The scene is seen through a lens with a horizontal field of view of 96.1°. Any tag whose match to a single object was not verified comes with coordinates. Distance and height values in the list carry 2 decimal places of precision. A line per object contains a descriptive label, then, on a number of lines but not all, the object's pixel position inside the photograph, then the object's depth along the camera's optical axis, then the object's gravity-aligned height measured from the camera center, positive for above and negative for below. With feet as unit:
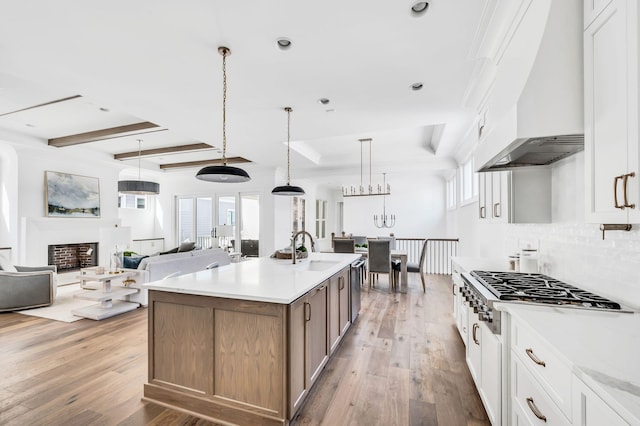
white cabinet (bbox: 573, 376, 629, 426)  2.45 -1.84
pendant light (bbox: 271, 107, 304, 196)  12.60 +1.03
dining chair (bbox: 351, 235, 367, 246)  23.53 -2.21
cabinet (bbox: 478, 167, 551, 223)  7.23 +0.44
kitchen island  5.83 -2.89
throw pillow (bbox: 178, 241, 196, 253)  21.06 -2.48
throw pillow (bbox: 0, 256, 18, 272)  15.40 -2.86
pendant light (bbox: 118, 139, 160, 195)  17.48 +1.62
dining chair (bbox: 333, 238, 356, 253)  19.07 -2.18
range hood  4.69 +2.11
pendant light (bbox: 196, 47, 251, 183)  7.65 +1.15
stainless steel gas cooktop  4.89 -1.52
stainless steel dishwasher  11.78 -3.21
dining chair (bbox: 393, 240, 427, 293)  17.71 -3.42
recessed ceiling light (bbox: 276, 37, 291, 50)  6.93 +4.19
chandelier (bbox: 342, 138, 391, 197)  17.66 +2.92
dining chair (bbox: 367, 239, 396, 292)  17.51 -2.64
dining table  17.93 -3.45
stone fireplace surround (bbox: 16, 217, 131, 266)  15.99 -1.41
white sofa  14.24 -2.79
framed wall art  18.95 +1.28
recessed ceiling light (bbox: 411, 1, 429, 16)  5.78 +4.22
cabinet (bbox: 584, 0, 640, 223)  3.63 +1.41
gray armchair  13.46 -3.66
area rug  12.92 -4.67
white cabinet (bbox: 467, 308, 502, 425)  5.32 -3.25
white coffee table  12.96 -3.88
